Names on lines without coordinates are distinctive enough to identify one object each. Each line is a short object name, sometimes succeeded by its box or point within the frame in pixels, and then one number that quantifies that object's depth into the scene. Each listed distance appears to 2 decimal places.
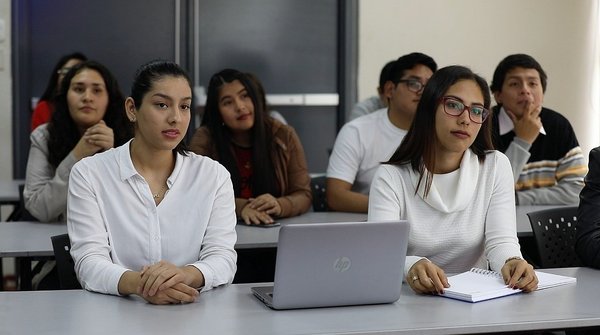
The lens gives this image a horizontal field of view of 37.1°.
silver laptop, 2.15
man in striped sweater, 4.22
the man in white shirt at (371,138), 4.10
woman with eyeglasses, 2.78
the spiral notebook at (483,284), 2.37
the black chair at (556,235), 3.21
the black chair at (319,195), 4.33
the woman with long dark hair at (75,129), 3.68
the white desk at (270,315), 2.05
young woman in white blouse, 2.56
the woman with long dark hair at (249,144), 3.95
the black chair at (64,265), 2.70
